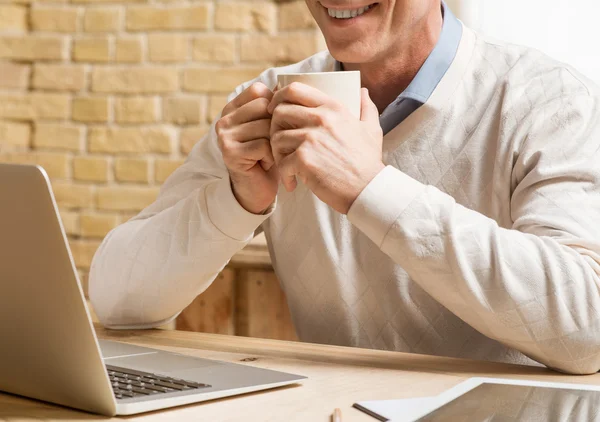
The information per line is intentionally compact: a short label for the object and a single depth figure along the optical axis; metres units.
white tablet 1.36
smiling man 1.56
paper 1.35
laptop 1.30
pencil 1.34
